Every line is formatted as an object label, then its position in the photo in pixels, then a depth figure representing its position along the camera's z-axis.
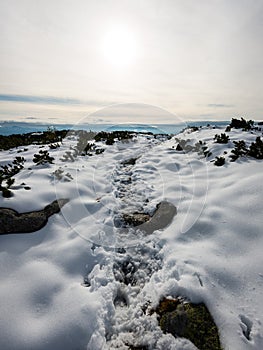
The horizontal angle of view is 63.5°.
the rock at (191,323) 2.54
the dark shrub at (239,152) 7.02
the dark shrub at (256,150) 6.54
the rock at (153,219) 4.86
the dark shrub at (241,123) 11.67
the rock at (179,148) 10.48
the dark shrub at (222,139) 8.96
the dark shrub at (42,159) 8.11
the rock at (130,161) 10.01
